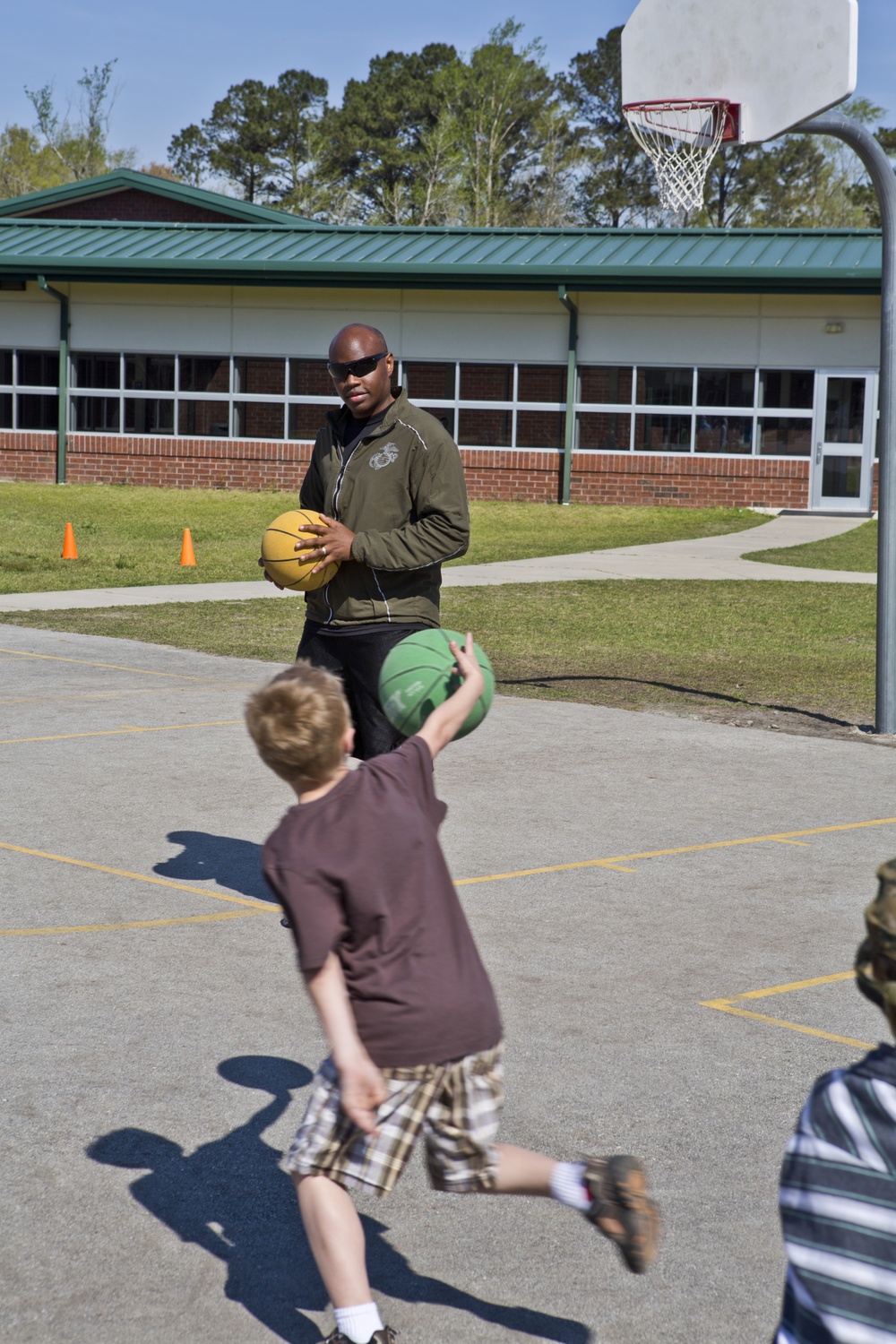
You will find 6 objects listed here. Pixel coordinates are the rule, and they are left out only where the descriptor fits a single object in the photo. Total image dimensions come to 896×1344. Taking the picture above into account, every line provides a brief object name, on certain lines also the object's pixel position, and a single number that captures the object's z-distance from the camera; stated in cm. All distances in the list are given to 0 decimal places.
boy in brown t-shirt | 287
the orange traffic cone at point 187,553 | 2088
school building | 3120
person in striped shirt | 207
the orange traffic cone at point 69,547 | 2139
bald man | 540
